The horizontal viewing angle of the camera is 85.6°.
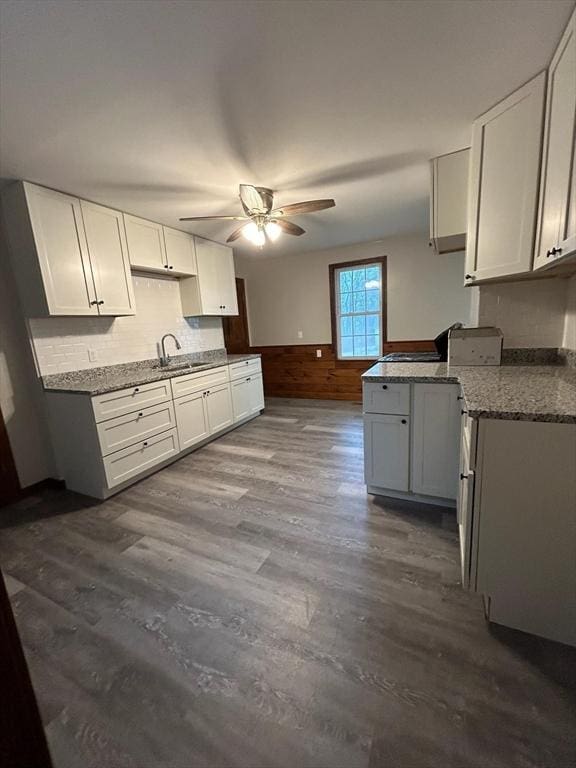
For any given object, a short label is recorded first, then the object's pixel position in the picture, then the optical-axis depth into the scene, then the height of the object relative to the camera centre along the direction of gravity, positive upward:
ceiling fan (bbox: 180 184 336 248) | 2.29 +0.87
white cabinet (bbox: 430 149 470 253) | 2.13 +0.80
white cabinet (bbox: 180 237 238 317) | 3.82 +0.56
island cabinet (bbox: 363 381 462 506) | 1.95 -0.81
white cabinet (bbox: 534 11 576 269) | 1.26 +0.64
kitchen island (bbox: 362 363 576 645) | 1.14 -0.74
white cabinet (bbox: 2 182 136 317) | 2.31 +0.69
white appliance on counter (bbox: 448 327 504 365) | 2.09 -0.23
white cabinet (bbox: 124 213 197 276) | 3.04 +0.88
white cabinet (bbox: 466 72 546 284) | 1.60 +0.70
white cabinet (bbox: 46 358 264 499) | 2.43 -0.82
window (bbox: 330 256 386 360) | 4.66 +0.16
